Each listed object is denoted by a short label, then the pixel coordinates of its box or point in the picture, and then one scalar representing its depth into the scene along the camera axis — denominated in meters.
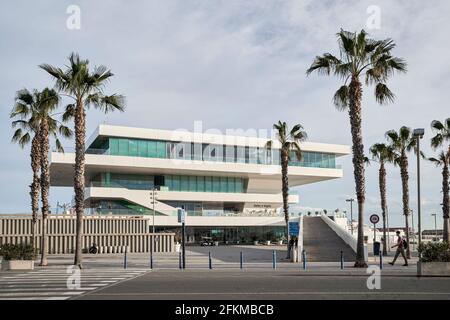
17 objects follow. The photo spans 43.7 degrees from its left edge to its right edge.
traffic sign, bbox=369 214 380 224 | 31.25
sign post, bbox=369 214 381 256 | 31.26
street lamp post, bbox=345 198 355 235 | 73.85
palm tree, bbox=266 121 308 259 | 37.28
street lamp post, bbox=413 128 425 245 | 24.46
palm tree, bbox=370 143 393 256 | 39.31
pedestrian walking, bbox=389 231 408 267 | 26.83
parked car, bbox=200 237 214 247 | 63.03
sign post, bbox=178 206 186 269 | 26.11
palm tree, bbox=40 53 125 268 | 27.70
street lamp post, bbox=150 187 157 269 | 46.25
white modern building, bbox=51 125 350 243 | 61.44
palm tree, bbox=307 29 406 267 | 25.80
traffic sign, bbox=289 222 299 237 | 32.91
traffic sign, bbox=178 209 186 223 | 26.59
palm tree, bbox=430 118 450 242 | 37.16
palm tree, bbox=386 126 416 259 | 37.22
